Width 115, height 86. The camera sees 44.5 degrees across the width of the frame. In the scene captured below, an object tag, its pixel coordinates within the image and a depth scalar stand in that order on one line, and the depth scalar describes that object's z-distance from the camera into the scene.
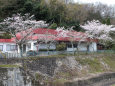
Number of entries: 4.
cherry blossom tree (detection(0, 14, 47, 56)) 21.86
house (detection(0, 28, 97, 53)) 24.59
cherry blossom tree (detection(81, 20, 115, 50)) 30.64
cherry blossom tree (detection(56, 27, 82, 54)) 26.80
